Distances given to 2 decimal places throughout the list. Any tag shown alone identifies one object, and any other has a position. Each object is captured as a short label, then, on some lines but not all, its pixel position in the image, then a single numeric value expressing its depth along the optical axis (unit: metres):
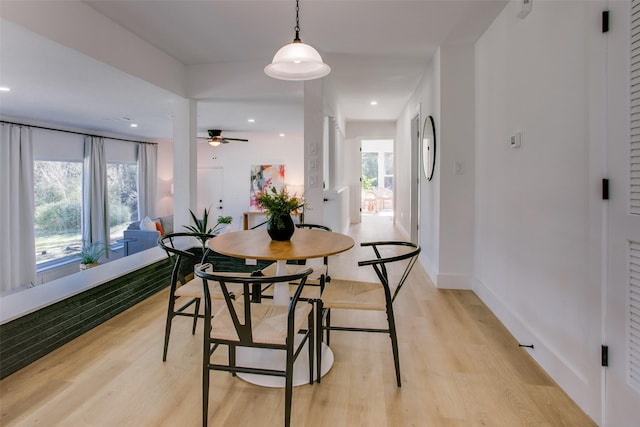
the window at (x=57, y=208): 5.83
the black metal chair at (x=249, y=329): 1.42
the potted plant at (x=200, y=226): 3.60
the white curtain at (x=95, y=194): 6.70
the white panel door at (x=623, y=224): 1.35
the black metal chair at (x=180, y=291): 2.03
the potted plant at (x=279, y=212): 2.11
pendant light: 1.95
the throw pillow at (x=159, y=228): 7.42
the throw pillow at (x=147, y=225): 6.97
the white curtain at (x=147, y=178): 8.28
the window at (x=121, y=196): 7.56
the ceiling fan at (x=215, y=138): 6.95
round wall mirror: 3.80
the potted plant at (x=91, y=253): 5.46
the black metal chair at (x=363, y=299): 1.82
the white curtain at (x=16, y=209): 5.09
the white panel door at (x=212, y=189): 8.77
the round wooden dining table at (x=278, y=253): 1.80
